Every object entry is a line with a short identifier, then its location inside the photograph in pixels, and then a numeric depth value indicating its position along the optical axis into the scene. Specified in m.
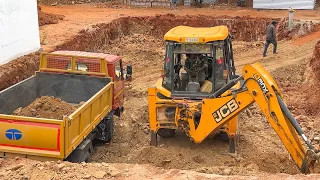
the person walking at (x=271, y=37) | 31.63
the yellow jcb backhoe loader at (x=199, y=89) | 14.54
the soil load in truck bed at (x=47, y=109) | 15.48
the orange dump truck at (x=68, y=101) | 13.29
